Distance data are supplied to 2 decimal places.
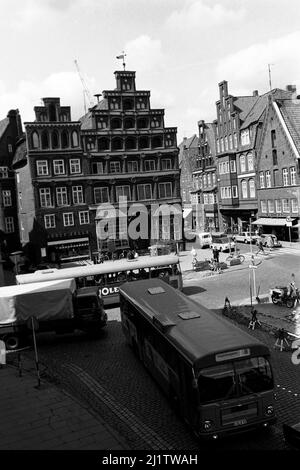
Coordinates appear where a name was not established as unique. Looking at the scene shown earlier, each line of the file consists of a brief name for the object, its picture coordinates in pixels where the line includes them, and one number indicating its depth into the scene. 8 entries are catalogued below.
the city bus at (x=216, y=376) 10.67
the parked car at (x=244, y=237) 51.31
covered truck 20.17
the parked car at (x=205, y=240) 52.41
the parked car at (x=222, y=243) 46.38
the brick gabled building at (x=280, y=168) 49.31
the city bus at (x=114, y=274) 27.22
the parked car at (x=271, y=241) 46.72
